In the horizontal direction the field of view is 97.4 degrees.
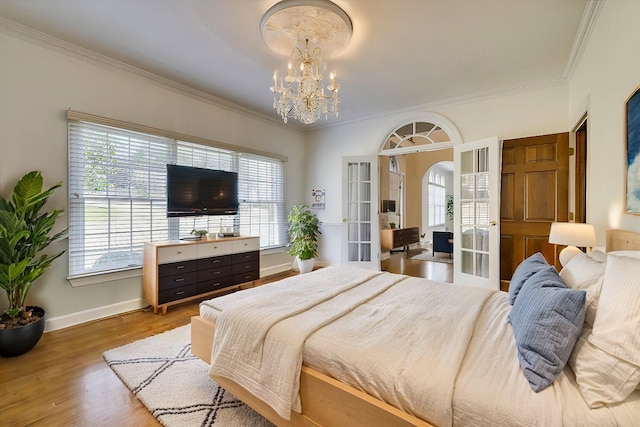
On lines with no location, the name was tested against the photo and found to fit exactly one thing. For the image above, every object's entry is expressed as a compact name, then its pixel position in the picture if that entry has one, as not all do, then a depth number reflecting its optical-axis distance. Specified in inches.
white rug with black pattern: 65.4
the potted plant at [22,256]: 88.7
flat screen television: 141.4
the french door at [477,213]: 146.0
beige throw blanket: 54.5
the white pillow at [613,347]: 35.9
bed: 37.3
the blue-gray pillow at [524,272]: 67.8
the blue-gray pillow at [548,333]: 40.2
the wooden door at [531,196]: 135.5
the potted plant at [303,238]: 196.7
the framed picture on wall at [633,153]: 60.9
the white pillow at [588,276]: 45.8
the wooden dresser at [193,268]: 126.2
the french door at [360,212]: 193.3
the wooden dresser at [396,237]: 274.8
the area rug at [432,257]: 257.9
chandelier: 87.4
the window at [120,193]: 116.3
